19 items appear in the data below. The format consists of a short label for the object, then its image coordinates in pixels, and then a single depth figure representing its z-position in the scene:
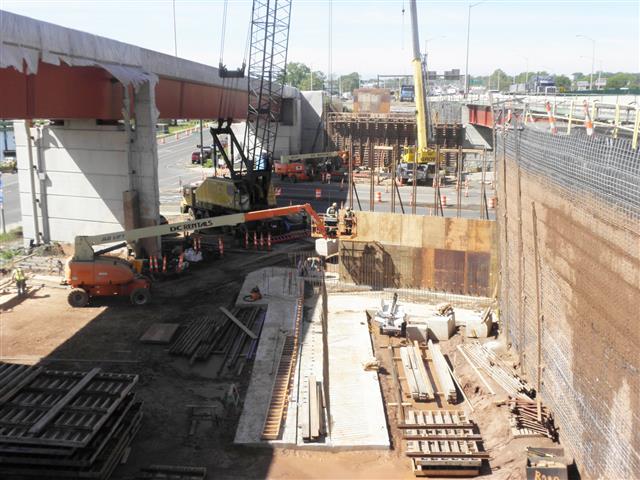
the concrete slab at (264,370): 13.94
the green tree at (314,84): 178.88
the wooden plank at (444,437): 13.42
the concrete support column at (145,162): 25.14
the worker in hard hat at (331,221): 25.27
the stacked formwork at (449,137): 52.72
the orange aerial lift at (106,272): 21.39
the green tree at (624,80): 105.81
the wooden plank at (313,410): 13.62
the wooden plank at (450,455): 12.83
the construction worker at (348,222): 24.02
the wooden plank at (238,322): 18.92
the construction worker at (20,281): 22.73
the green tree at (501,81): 185.82
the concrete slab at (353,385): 13.80
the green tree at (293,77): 188.89
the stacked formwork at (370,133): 54.47
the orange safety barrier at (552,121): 14.38
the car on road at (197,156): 63.60
